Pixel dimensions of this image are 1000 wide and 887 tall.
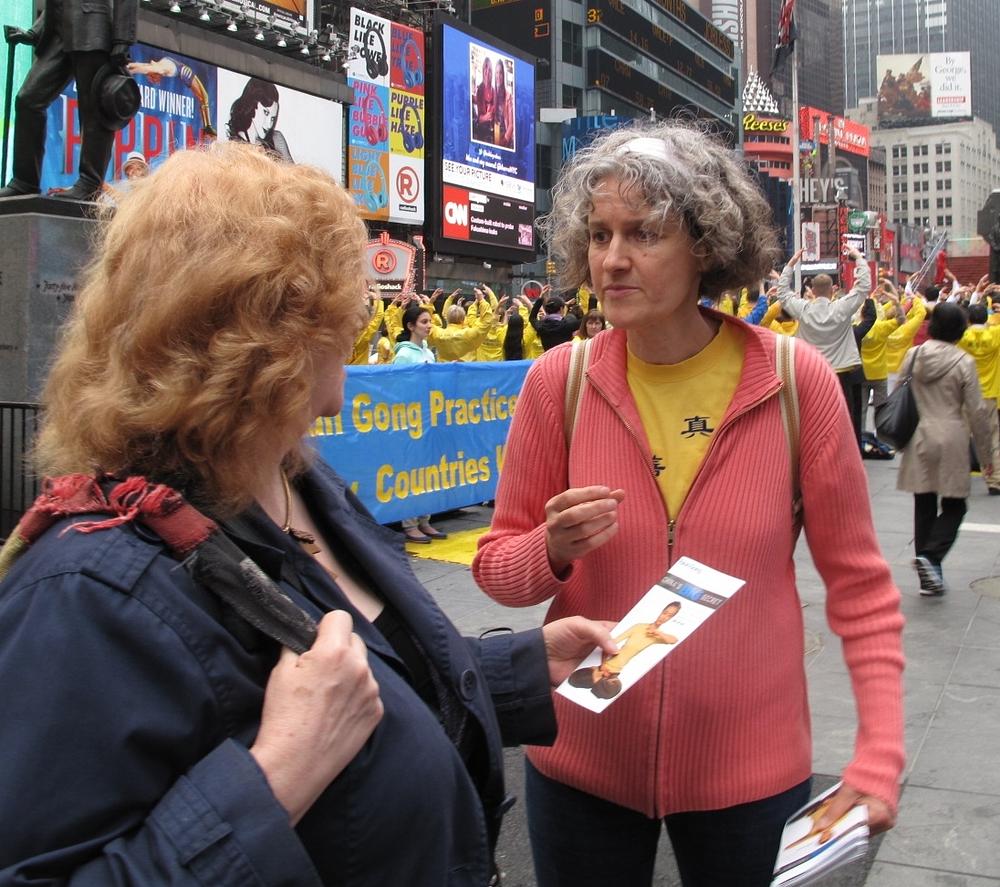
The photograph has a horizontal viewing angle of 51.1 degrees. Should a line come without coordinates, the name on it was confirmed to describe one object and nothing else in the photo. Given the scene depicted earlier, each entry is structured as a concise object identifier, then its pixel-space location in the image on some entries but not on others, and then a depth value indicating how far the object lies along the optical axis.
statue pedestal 5.93
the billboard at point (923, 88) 171.50
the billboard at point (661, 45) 72.56
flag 28.36
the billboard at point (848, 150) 116.85
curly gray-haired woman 1.91
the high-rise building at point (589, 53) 69.62
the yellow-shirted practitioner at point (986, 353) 12.77
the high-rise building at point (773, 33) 156.75
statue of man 6.58
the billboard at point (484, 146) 43.47
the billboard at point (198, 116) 24.44
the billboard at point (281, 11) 32.09
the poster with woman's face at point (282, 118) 30.97
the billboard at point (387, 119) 38.69
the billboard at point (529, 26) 69.94
